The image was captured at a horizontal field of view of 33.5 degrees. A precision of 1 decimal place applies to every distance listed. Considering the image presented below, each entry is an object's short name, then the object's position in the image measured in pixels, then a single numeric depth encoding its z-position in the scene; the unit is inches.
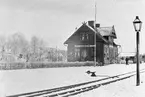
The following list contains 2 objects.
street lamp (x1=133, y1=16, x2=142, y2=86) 440.0
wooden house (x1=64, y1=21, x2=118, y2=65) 1680.6
